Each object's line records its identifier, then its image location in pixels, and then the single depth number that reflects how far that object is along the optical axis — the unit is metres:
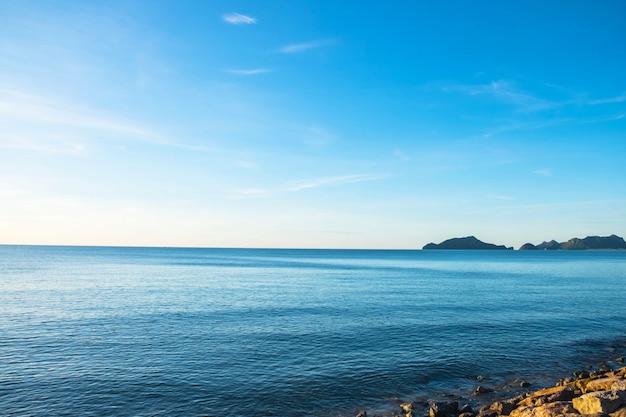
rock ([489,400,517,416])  24.19
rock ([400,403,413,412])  26.40
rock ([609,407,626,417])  18.39
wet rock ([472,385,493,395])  29.38
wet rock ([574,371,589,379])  31.70
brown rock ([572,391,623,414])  19.41
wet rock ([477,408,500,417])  23.98
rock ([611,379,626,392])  20.18
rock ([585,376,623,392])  24.23
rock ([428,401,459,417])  25.06
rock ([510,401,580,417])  20.25
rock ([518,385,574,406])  23.80
